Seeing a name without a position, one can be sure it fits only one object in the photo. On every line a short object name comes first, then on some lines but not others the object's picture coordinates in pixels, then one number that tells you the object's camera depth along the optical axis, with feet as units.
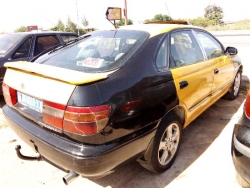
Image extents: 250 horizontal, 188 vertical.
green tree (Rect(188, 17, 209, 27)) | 133.39
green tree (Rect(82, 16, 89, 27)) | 135.95
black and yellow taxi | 5.57
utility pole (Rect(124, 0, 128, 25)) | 34.78
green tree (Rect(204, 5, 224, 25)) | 155.88
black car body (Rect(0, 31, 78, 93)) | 14.80
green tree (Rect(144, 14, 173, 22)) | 157.79
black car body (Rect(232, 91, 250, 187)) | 6.01
